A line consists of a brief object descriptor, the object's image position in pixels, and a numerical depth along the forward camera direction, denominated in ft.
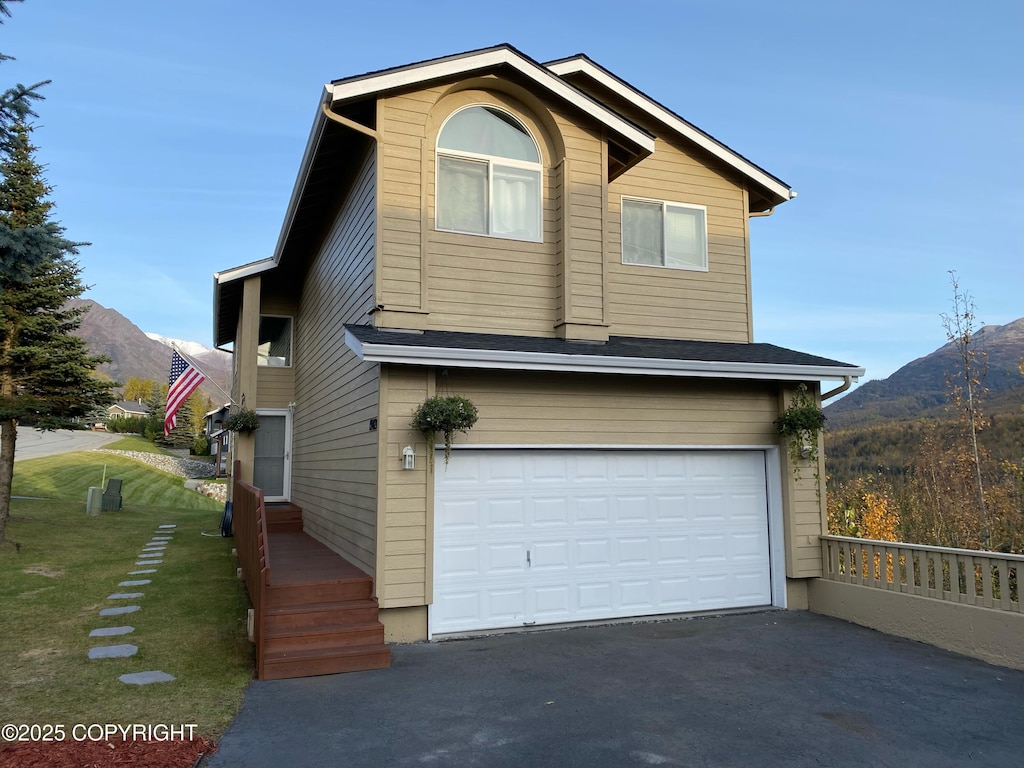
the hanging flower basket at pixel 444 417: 23.02
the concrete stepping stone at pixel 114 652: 20.31
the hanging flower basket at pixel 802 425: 28.32
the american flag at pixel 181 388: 43.06
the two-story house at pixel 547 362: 24.47
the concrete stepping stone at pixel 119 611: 25.14
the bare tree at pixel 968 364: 37.28
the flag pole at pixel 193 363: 43.71
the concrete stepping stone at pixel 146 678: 18.07
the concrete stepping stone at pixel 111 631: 22.58
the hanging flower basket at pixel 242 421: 40.86
